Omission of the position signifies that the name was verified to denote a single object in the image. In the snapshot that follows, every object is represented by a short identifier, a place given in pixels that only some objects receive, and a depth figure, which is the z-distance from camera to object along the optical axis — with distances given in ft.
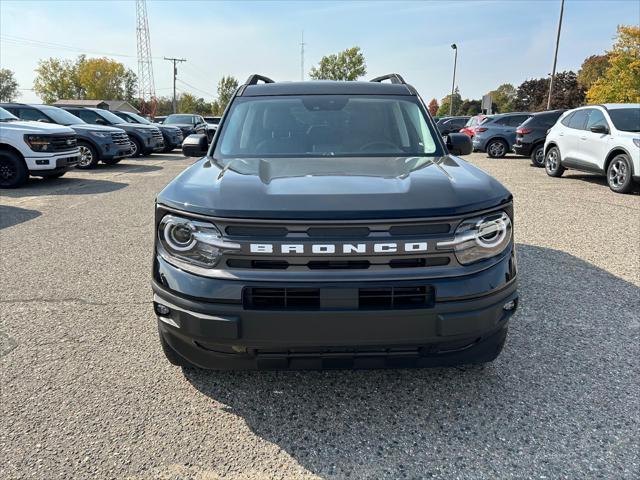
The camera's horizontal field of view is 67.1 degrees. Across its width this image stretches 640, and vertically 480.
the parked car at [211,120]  101.33
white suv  29.19
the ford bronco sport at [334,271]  6.84
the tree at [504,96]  318.30
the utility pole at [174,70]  249.26
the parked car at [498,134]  57.82
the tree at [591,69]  207.21
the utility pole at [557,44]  93.98
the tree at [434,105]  410.41
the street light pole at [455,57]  165.27
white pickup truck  32.45
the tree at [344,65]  277.85
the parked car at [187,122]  76.07
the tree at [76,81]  296.30
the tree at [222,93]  295.28
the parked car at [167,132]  65.98
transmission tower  252.83
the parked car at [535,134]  46.44
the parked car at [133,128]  53.72
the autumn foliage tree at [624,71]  99.96
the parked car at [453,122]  89.93
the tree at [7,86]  319.68
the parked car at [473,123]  60.89
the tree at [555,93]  180.24
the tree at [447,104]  341.23
